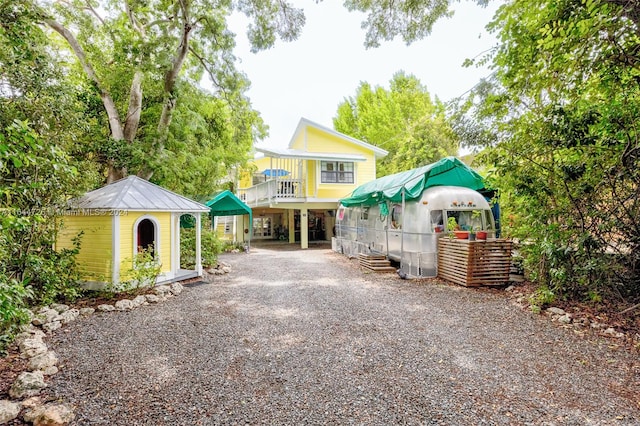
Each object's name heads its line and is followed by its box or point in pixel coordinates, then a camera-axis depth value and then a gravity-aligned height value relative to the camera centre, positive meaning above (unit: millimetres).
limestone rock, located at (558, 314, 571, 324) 5146 -1660
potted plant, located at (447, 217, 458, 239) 8469 -182
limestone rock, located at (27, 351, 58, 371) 3590 -1583
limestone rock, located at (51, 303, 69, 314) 5738 -1506
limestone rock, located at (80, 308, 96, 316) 5824 -1604
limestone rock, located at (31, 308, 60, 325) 4996 -1492
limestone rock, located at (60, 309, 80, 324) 5376 -1579
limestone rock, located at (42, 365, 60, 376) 3506 -1630
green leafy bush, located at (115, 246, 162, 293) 7018 -1155
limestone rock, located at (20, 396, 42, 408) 2875 -1634
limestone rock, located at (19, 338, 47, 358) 3957 -1573
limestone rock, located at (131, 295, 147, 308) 6452 -1592
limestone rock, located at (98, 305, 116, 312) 6047 -1603
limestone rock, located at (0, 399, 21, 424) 2661 -1588
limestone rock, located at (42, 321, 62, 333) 4902 -1586
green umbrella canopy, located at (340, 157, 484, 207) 9328 +1236
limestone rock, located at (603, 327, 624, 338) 4509 -1674
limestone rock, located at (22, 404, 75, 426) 2625 -1613
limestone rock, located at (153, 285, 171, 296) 7186 -1536
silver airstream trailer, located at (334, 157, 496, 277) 8891 +123
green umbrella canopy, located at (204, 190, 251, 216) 13264 +775
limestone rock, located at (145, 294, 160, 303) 6793 -1613
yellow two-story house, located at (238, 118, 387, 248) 16516 +2572
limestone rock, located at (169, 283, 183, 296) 7534 -1576
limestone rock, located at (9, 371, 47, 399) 3035 -1572
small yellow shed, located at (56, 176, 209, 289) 7074 -89
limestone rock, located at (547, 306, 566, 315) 5438 -1621
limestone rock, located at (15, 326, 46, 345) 4320 -1555
